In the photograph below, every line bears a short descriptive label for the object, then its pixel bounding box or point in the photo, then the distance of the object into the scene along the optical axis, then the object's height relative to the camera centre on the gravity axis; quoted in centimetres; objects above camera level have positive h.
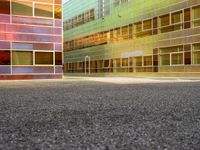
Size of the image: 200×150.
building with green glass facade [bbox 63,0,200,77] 3525 +479
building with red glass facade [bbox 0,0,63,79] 2912 +305
